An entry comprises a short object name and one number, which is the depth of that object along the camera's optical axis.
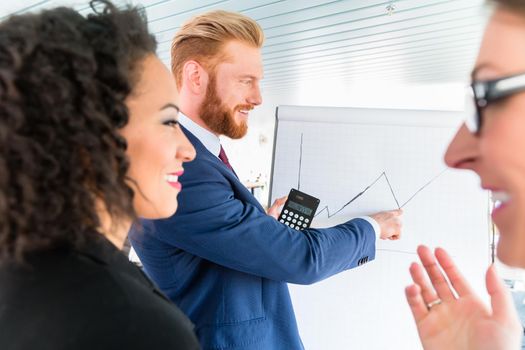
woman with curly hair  0.46
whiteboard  1.31
